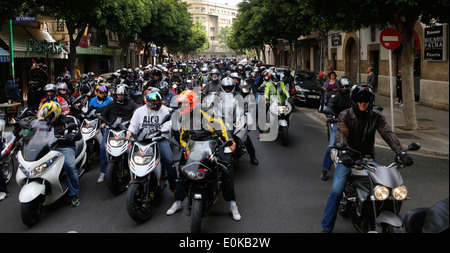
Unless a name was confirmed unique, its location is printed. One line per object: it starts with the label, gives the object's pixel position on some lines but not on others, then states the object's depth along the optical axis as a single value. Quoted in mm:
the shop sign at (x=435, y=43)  16266
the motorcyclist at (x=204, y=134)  5348
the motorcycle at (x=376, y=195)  3787
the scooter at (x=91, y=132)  8211
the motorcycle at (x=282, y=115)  9992
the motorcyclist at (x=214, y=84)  11847
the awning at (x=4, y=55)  17767
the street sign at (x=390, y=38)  10711
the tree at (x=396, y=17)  11273
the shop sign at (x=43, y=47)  21522
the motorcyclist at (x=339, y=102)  7270
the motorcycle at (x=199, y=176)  4684
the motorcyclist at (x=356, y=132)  4559
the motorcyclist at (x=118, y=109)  7488
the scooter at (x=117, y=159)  6430
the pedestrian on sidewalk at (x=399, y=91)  18266
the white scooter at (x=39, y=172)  5207
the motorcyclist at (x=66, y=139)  5941
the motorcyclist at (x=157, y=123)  6039
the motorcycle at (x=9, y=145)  7238
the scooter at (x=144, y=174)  5199
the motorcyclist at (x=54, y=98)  8345
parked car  18453
